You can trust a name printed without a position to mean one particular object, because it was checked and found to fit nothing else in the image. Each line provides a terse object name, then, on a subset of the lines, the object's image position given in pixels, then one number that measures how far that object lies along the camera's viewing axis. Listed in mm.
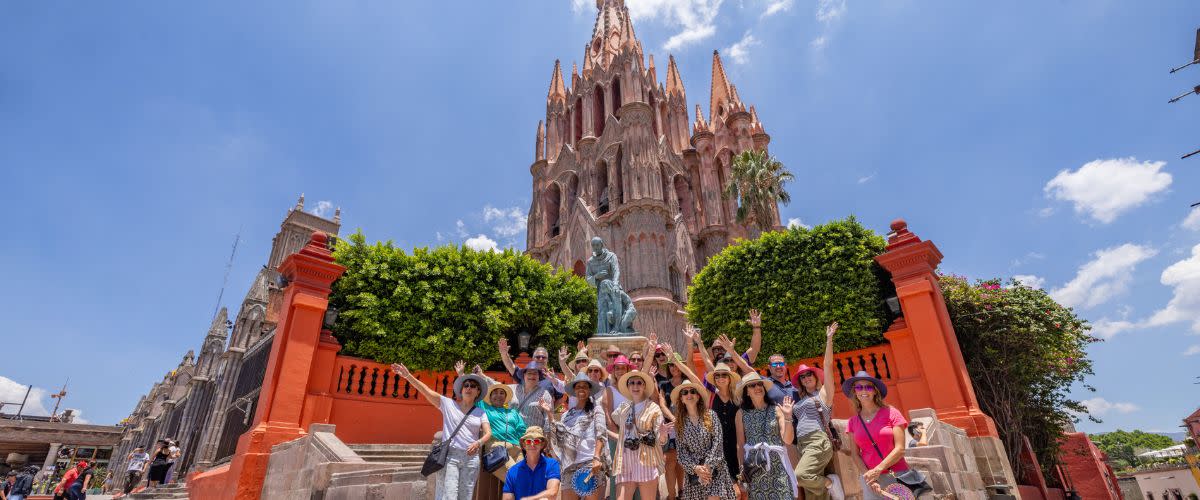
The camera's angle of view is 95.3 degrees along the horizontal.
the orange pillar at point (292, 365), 7969
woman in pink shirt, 4254
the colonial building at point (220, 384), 11148
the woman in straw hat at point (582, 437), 4773
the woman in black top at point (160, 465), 11196
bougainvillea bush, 10062
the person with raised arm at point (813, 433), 4465
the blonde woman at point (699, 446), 4465
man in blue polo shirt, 4328
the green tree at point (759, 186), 22453
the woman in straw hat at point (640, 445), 4578
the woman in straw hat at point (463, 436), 4977
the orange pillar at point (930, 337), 8633
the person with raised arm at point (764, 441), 4465
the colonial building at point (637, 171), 27141
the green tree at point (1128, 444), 62344
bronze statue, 12227
